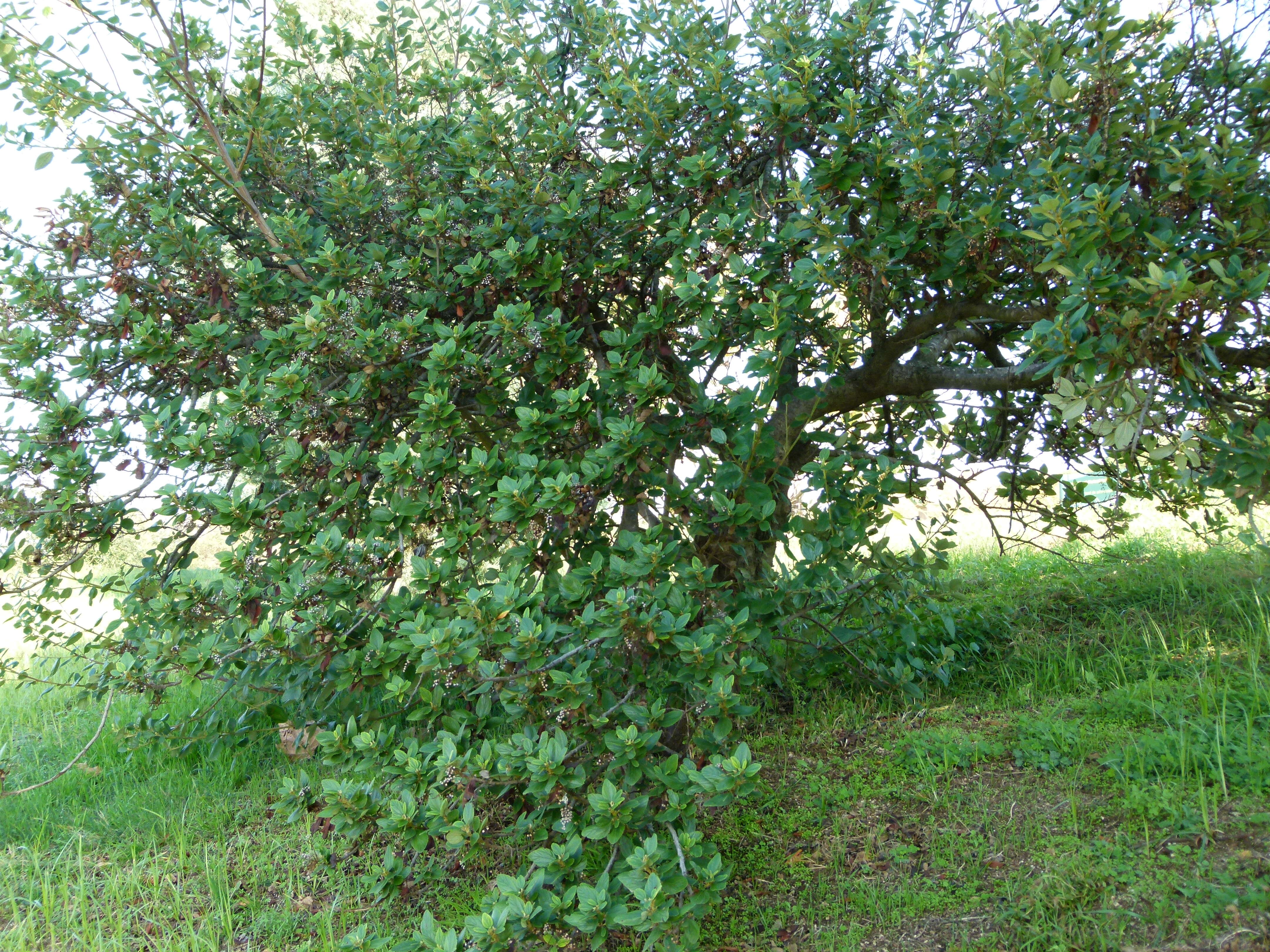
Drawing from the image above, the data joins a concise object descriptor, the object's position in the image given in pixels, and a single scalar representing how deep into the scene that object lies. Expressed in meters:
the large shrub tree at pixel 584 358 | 2.53
